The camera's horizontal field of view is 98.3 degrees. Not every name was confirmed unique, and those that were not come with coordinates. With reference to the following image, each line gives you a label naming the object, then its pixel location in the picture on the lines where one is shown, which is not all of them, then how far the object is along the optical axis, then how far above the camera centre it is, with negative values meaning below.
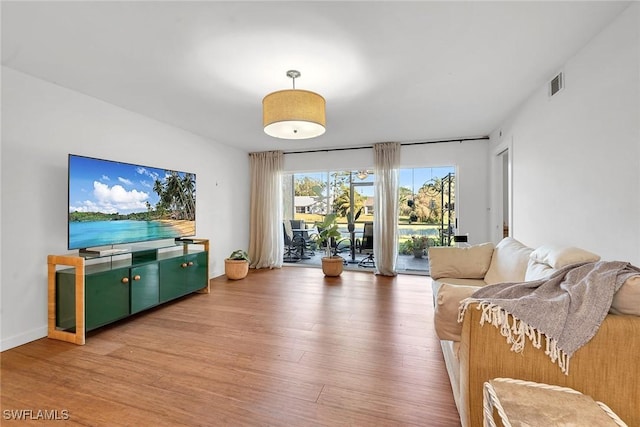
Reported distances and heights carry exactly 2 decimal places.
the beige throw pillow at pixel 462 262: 2.86 -0.50
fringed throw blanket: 1.09 -0.40
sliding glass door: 5.12 +0.12
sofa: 1.08 -0.59
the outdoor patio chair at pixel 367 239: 5.36 -0.49
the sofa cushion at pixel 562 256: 1.57 -0.25
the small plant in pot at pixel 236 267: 4.70 -0.89
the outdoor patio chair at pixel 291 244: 5.98 -0.66
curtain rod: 4.68 +1.29
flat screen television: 2.65 +0.14
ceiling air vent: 2.34 +1.14
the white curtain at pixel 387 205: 4.92 +0.17
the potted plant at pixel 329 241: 4.91 -0.49
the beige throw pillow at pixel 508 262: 2.22 -0.42
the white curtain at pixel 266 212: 5.64 +0.05
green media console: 2.46 -0.73
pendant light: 2.20 +0.86
